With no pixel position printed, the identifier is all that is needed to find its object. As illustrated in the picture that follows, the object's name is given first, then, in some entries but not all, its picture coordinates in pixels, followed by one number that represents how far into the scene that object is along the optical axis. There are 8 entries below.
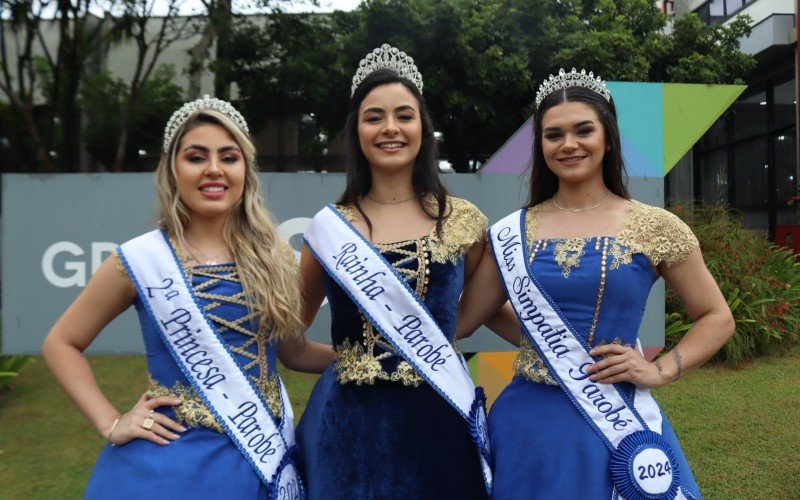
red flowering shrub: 6.03
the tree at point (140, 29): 8.54
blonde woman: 1.61
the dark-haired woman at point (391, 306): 1.76
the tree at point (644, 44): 8.77
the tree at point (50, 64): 8.05
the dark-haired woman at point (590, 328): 1.68
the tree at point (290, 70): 9.88
